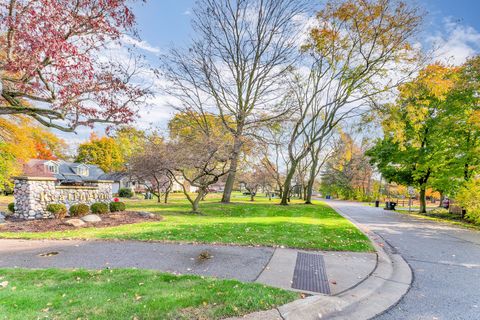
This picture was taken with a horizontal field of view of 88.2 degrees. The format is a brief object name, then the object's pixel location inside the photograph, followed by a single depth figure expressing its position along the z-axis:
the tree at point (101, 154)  52.03
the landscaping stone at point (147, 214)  11.47
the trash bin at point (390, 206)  22.85
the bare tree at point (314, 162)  24.33
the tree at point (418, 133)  14.60
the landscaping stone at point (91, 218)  9.88
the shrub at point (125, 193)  36.75
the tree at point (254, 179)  36.38
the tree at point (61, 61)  4.71
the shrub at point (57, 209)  10.41
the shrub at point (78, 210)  10.75
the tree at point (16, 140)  15.30
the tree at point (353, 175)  42.81
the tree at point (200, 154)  12.75
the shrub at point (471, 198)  12.09
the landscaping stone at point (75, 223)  8.94
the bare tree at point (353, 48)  14.55
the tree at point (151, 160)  13.82
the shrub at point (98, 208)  11.43
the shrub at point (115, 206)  12.50
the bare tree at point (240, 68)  17.03
